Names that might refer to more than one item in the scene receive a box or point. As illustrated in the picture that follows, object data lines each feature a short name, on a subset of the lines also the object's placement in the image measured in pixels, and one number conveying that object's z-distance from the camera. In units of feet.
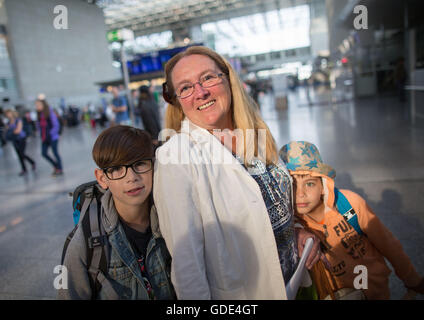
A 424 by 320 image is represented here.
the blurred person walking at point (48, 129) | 22.71
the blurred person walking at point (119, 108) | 27.30
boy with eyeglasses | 4.24
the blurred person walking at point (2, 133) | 54.54
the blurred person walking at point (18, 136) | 25.74
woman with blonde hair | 3.43
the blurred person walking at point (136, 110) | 54.44
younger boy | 5.19
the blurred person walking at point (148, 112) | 22.25
